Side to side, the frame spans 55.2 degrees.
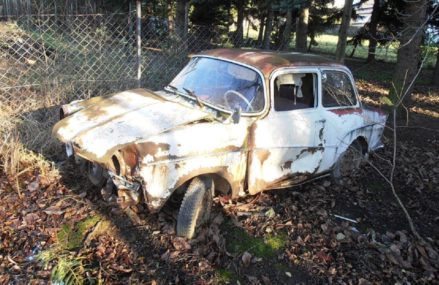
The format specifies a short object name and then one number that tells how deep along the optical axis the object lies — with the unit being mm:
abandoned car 3703
